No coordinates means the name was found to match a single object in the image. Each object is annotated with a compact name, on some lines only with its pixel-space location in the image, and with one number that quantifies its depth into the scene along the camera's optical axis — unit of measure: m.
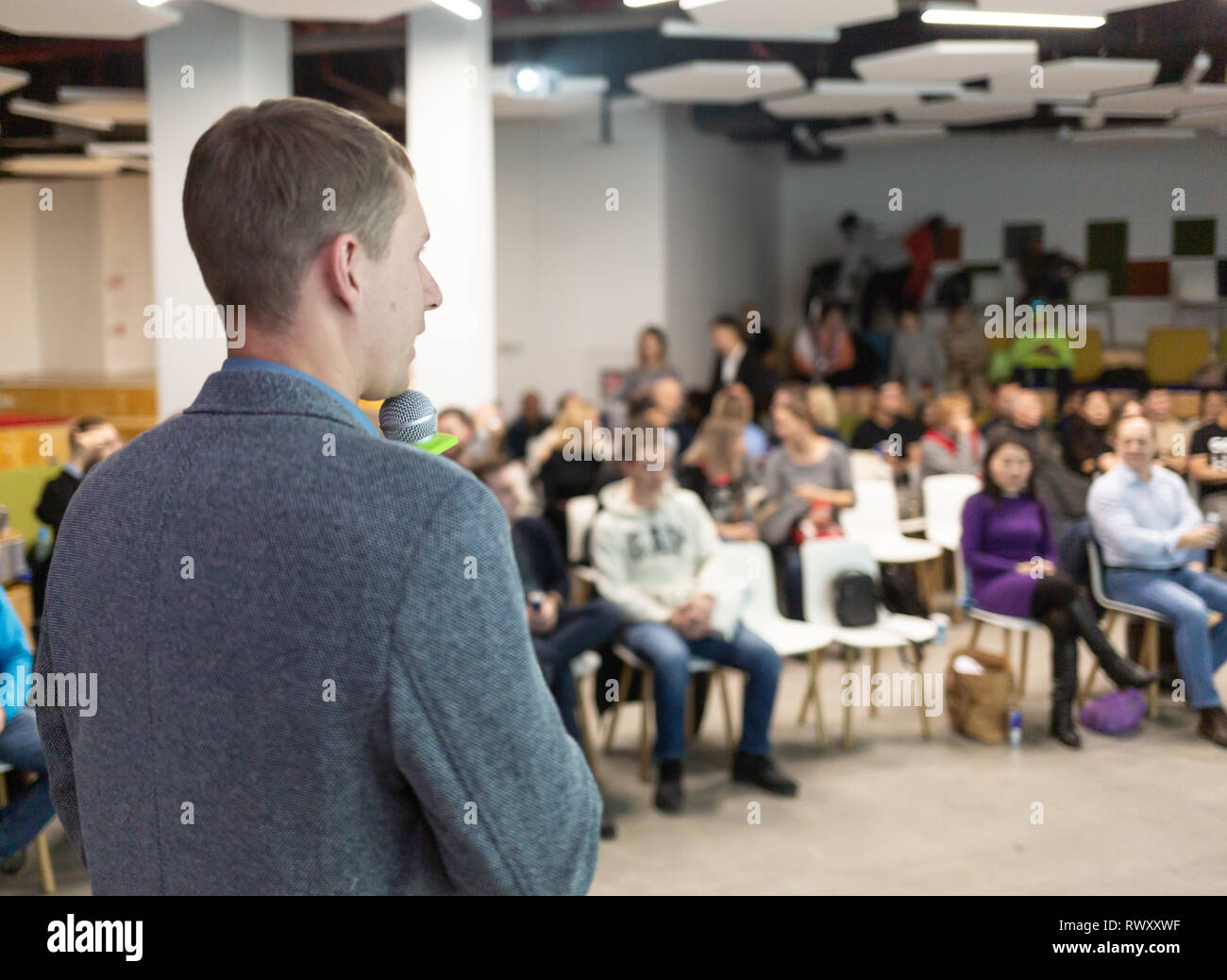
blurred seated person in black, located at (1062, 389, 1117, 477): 4.71
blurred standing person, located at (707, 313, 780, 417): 7.74
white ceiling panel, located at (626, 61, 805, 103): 6.80
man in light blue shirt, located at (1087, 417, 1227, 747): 3.67
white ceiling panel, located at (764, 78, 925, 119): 7.56
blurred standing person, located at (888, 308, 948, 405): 10.88
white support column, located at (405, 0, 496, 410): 5.61
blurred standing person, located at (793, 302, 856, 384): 10.73
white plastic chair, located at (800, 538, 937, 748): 4.50
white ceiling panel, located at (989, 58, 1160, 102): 4.39
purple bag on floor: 3.95
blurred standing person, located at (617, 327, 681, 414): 7.46
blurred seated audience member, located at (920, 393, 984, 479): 6.59
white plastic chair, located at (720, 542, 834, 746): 4.39
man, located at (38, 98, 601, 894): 0.70
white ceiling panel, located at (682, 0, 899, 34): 4.47
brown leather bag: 4.43
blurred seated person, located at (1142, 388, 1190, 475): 3.58
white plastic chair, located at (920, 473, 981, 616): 6.06
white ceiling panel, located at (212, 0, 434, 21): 4.68
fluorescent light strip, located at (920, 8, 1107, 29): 2.55
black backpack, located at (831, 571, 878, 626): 4.53
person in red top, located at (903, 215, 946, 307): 11.99
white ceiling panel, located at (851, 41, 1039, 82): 5.64
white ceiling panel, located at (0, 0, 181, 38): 3.53
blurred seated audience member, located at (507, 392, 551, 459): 8.45
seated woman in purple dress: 4.46
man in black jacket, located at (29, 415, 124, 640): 4.18
